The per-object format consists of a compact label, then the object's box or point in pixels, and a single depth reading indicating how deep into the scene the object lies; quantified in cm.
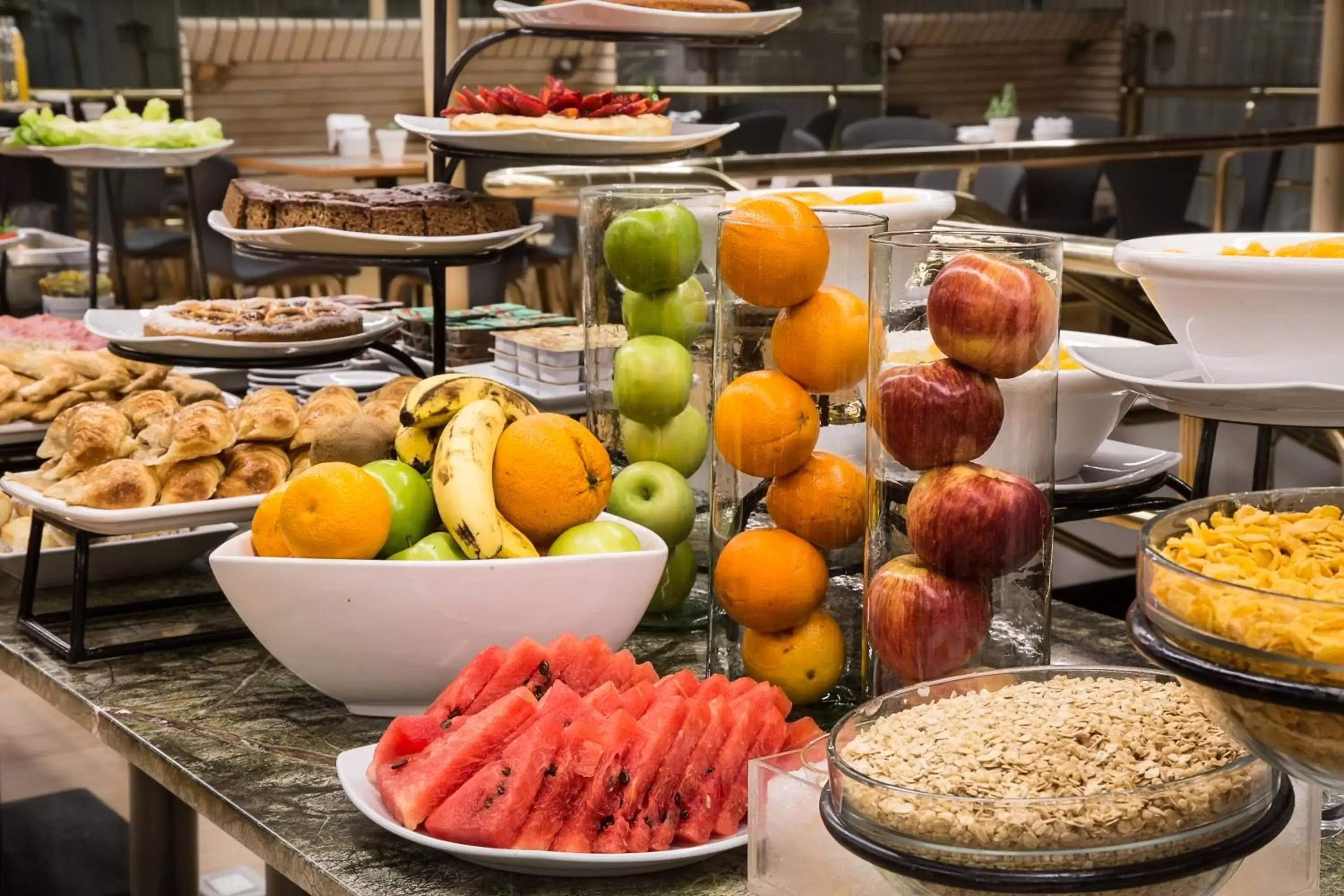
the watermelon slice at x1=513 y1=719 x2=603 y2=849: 179
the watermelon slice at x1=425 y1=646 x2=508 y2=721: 187
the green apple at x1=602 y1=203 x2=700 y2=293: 216
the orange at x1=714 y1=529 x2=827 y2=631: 196
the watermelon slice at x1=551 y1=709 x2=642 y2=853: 179
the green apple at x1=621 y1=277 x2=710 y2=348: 218
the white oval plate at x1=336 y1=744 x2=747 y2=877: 178
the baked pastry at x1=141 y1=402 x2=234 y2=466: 223
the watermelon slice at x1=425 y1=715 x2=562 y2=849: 178
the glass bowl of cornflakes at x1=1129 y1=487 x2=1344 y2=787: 151
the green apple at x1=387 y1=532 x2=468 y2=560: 200
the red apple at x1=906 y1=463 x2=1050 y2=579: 182
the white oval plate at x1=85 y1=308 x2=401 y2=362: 249
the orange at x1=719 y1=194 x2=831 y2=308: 194
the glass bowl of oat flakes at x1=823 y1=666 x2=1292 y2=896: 158
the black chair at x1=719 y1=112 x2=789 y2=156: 983
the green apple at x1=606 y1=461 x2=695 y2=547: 217
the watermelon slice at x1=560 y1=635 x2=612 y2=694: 191
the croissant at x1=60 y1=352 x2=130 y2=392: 258
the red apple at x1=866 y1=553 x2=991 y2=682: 184
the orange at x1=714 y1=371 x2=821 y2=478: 195
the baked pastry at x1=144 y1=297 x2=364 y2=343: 253
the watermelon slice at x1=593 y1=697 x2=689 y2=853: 179
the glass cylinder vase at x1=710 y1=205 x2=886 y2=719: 195
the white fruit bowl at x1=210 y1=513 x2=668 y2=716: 197
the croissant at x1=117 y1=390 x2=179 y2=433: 237
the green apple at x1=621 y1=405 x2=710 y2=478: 220
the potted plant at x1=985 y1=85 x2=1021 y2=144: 933
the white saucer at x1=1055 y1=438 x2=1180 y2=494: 207
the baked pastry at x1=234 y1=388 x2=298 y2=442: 231
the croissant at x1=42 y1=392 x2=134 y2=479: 228
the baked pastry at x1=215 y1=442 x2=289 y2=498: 224
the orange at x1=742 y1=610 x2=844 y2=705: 198
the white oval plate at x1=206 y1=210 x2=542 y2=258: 248
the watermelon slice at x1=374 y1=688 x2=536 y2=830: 181
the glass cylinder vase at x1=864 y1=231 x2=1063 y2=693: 181
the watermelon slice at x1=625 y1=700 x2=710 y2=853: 180
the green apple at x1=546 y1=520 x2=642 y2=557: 203
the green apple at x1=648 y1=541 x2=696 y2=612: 221
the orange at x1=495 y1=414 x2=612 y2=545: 204
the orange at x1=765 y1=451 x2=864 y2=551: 196
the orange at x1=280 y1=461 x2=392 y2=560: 198
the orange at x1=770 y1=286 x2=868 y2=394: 196
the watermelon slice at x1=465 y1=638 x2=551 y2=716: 188
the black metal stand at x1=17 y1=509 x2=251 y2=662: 216
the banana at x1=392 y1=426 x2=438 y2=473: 210
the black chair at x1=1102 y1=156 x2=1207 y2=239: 837
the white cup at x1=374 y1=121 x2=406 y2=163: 886
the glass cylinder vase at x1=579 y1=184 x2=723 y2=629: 217
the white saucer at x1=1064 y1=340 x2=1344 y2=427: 171
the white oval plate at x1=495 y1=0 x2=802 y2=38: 259
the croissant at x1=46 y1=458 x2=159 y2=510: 216
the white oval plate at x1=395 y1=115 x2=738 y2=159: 254
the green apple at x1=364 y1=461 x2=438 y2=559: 203
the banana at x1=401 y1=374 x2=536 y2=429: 210
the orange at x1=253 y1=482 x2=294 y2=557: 201
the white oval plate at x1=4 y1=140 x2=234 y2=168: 421
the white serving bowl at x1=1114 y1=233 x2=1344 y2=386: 172
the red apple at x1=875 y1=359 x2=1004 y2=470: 182
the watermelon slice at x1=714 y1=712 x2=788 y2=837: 182
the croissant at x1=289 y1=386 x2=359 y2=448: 234
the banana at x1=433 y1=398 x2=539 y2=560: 200
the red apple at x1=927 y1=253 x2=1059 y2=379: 180
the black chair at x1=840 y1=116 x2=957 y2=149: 894
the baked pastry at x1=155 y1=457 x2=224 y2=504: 221
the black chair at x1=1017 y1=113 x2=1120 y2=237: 883
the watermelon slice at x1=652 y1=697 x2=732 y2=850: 180
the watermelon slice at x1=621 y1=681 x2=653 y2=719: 185
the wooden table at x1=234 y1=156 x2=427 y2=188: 825
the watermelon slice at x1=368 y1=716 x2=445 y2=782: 185
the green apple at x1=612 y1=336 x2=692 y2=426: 217
